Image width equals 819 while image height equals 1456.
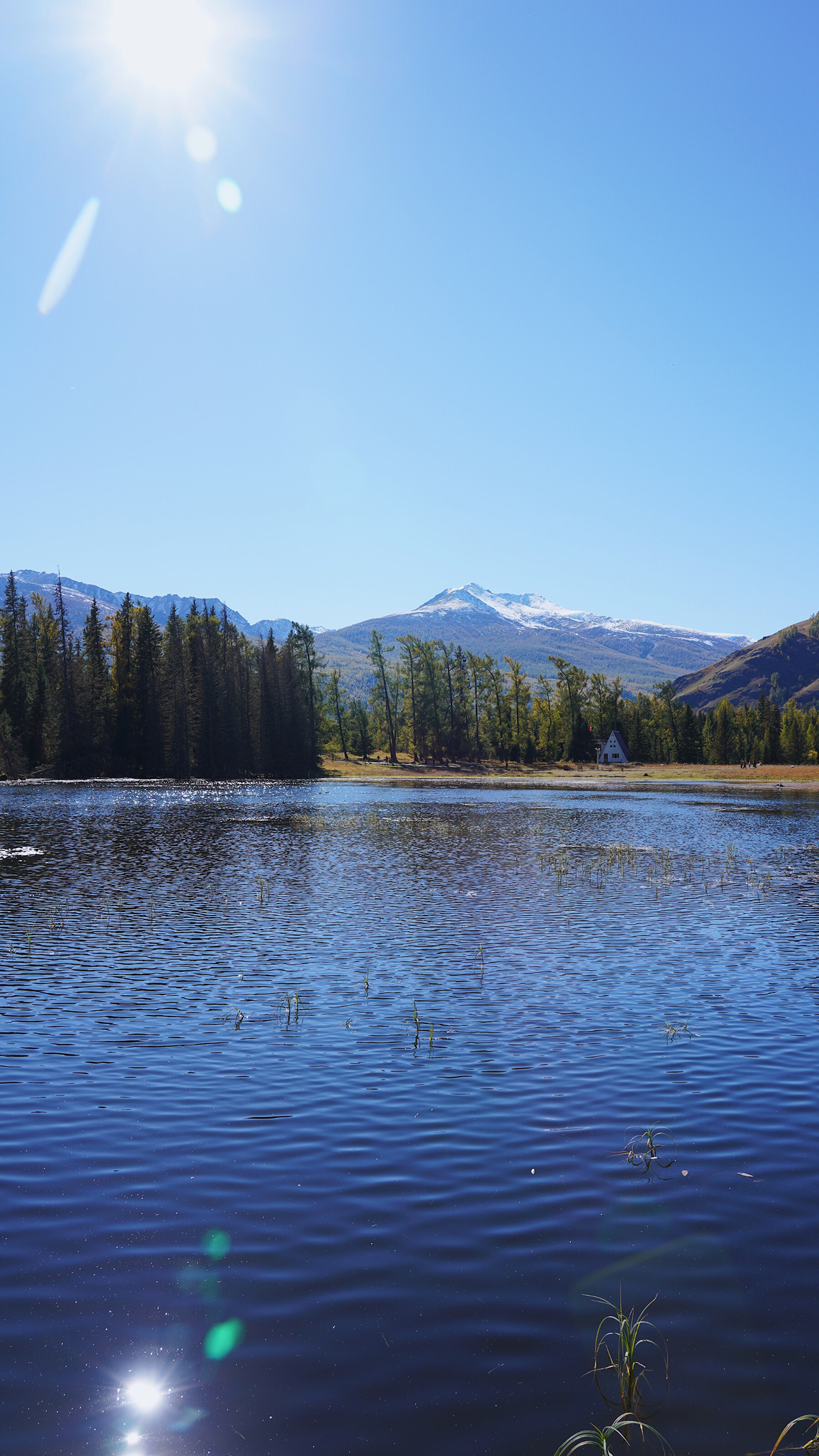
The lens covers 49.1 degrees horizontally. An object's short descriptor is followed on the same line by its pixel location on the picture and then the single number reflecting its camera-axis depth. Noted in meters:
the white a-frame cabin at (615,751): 172.12
